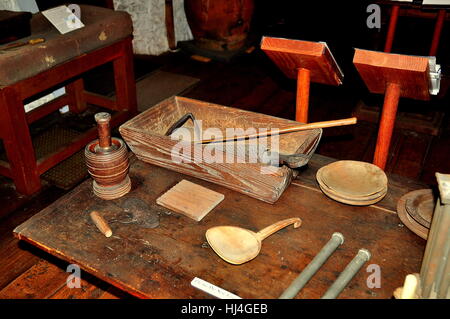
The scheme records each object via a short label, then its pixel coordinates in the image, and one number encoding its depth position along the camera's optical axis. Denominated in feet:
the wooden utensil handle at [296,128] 5.44
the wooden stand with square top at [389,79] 5.31
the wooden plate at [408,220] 4.99
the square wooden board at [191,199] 5.40
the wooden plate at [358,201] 5.38
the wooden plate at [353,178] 5.45
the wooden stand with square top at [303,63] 6.09
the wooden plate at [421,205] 5.09
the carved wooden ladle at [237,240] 4.68
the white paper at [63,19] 10.09
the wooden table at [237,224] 4.49
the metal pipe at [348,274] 4.27
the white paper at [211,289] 4.30
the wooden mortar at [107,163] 5.41
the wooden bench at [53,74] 8.68
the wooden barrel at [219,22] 16.66
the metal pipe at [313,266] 4.28
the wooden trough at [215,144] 5.39
